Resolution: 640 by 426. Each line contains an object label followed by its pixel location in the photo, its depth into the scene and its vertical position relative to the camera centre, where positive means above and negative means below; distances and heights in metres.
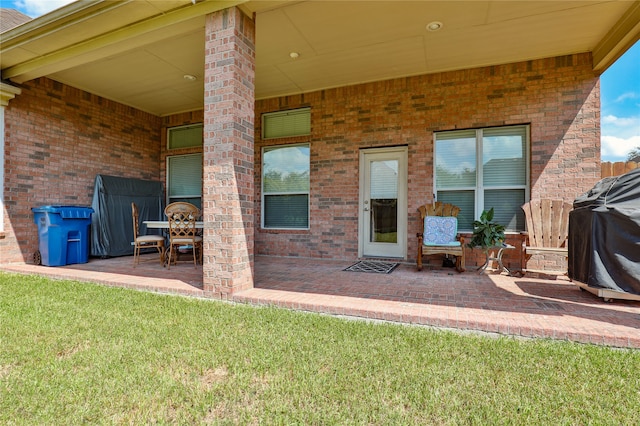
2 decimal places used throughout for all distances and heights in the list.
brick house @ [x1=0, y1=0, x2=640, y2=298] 3.34 +1.72
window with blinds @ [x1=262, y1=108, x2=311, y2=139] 6.04 +1.81
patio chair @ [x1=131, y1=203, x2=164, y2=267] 4.76 -0.44
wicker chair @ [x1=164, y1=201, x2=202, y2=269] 4.70 -0.13
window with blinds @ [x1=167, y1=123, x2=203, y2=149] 7.07 +1.80
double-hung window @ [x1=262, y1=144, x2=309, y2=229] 6.07 +0.55
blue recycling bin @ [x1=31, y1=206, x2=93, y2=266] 4.89 -0.35
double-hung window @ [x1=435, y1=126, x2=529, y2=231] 4.83 +0.70
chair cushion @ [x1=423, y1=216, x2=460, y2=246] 4.72 -0.21
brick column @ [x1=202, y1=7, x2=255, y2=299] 3.14 +0.64
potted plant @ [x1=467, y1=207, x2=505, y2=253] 4.21 -0.25
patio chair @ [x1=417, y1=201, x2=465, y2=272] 4.41 -0.27
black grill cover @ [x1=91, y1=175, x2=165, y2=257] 5.92 +0.01
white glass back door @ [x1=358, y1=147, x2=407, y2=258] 5.48 +0.21
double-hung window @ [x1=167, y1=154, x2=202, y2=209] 7.09 +0.81
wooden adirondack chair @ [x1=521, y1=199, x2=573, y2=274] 4.25 -0.13
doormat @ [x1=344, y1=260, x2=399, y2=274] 4.62 -0.82
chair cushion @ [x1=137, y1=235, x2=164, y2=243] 4.75 -0.40
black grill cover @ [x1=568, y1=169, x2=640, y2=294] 2.73 -0.18
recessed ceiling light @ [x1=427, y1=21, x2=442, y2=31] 3.79 +2.35
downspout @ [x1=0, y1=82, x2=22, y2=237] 4.84 +1.22
